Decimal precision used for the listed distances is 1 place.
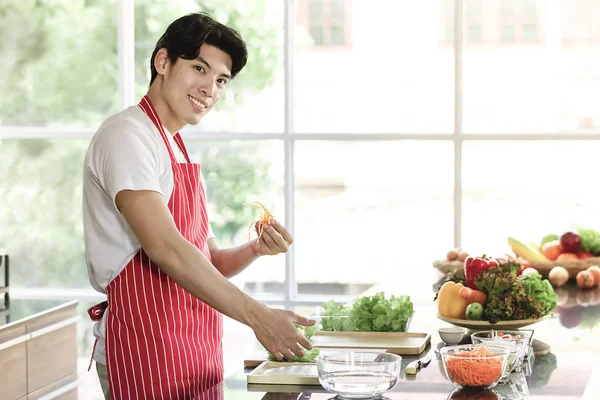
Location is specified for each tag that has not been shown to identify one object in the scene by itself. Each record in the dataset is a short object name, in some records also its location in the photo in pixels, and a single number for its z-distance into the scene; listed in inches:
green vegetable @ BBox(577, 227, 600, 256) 150.6
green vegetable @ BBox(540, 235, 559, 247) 156.3
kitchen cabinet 150.2
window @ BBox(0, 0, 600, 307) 219.6
